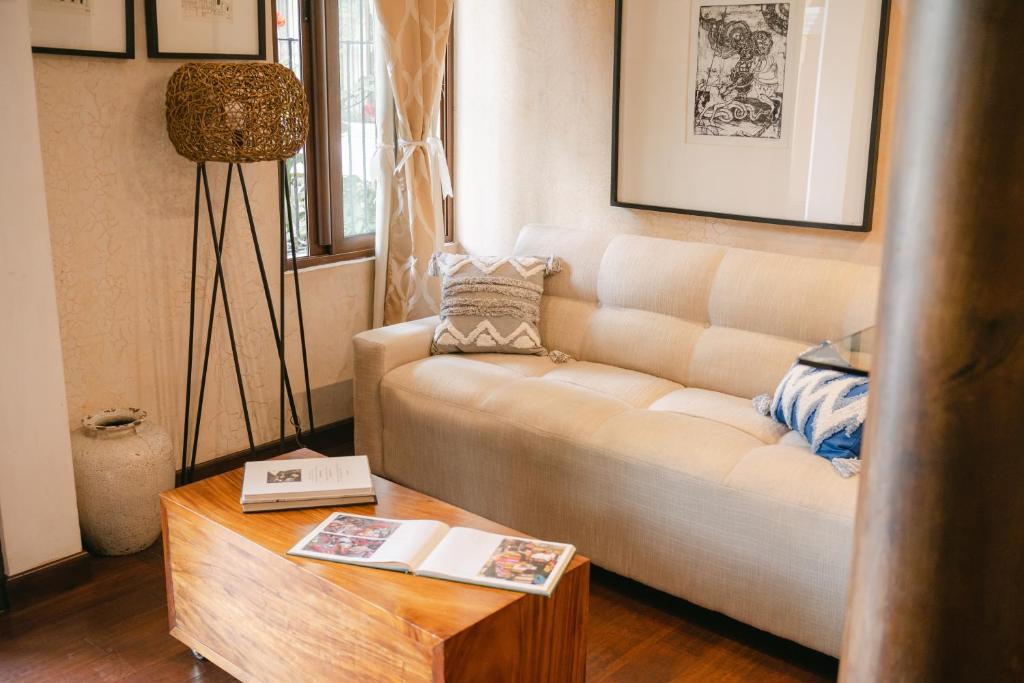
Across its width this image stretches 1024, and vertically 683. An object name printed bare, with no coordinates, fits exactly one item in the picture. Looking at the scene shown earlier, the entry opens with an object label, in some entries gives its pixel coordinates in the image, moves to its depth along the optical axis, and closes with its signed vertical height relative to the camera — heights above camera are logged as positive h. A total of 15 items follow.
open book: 1.97 -0.88
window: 3.65 +0.01
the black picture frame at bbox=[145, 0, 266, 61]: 3.05 +0.28
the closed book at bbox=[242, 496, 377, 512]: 2.29 -0.88
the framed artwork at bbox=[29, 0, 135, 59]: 2.79 +0.28
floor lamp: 2.93 +0.02
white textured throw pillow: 3.45 -0.63
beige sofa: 2.42 -0.83
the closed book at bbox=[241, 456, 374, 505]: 2.31 -0.85
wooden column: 0.44 -0.11
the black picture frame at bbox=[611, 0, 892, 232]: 2.97 -0.08
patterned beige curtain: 3.84 -0.14
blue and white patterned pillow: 2.45 -0.71
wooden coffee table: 1.84 -0.96
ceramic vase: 2.90 -1.05
